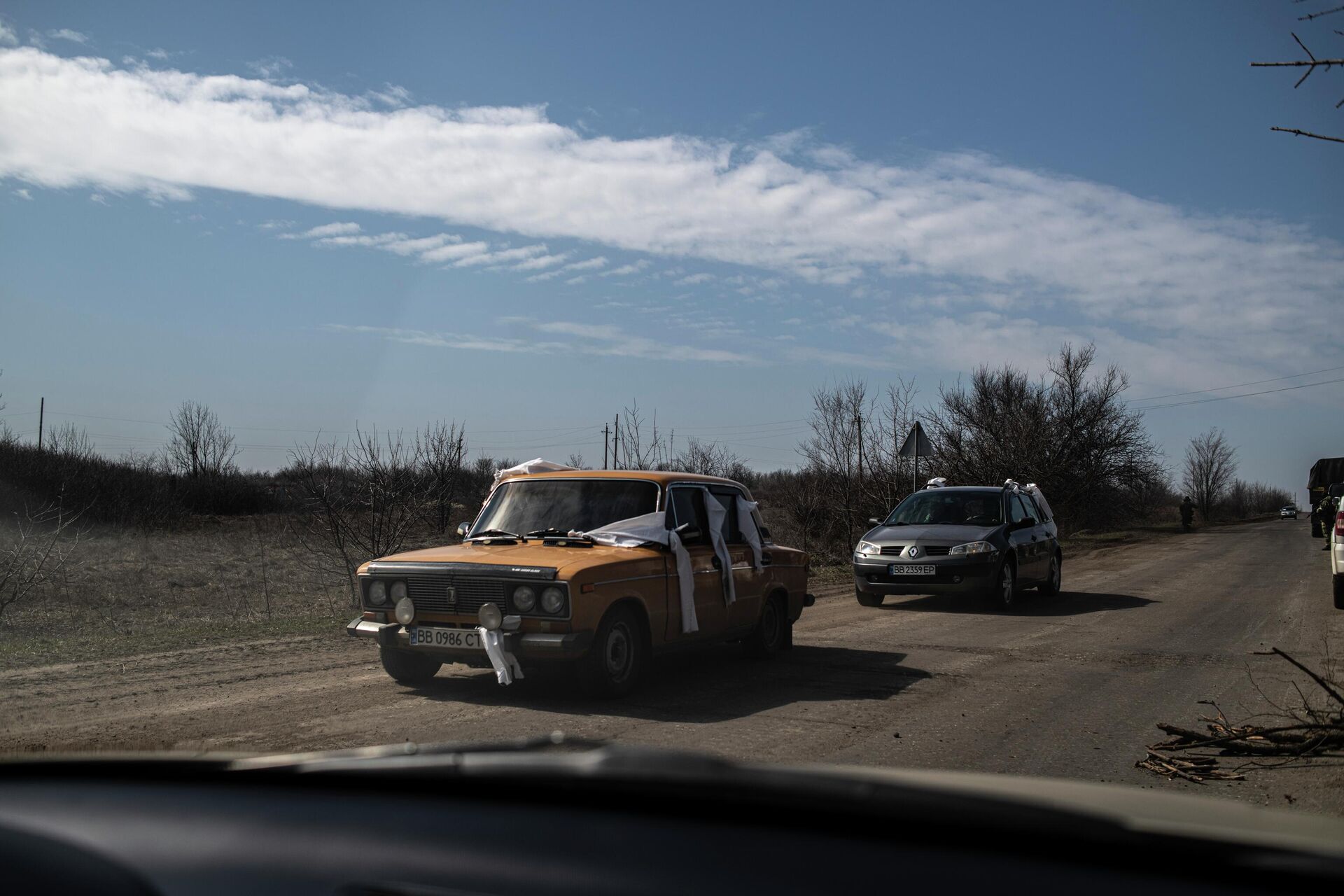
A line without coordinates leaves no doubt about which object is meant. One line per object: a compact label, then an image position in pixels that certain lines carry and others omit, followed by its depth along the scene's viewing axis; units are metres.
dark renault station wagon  14.05
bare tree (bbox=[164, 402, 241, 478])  48.91
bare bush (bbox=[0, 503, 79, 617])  13.44
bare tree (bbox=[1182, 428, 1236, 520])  93.88
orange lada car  7.20
